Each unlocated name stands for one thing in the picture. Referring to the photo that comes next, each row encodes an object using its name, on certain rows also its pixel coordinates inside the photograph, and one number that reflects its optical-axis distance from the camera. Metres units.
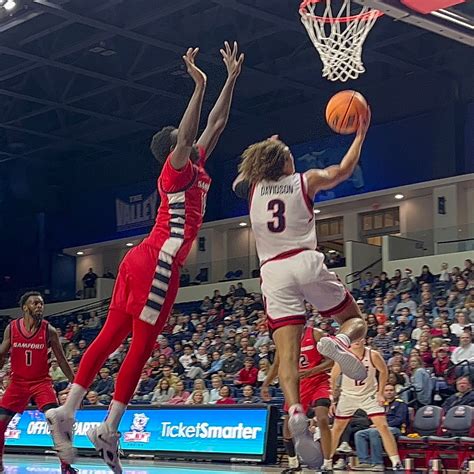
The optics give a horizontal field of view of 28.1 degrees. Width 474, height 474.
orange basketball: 6.36
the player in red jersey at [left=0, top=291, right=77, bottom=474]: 8.27
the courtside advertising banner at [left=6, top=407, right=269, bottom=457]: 12.77
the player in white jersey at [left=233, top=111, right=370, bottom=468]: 5.97
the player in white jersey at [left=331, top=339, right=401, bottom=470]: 10.93
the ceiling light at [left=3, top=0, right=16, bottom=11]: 18.19
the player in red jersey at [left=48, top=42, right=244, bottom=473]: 5.91
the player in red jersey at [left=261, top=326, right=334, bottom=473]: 9.67
